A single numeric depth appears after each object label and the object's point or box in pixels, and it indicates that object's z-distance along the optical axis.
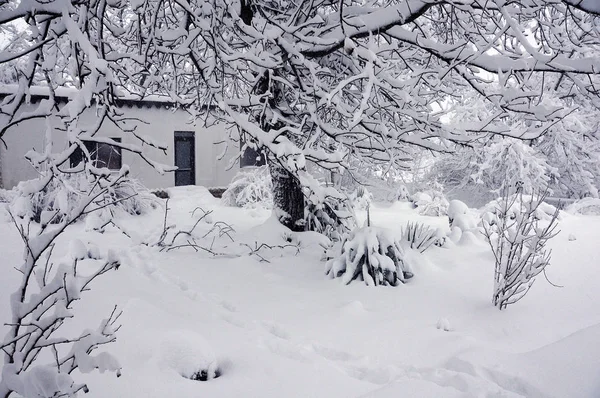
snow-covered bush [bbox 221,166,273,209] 10.52
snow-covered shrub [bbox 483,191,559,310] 3.74
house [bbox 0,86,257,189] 10.81
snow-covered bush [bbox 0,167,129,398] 1.20
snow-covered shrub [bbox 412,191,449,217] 10.66
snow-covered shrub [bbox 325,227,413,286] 4.51
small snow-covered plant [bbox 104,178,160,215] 8.35
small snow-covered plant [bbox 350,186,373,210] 10.93
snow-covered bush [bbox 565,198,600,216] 10.57
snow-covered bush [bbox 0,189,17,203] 8.88
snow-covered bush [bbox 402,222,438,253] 5.83
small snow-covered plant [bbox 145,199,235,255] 5.66
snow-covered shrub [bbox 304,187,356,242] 6.29
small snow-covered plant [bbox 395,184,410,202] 12.24
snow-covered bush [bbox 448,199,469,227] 7.25
